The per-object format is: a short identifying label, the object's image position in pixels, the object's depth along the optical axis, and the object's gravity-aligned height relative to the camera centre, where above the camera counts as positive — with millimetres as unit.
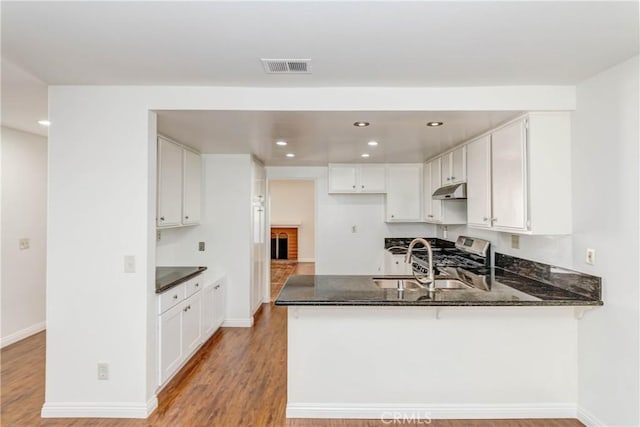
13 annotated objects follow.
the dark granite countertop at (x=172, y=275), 2746 -560
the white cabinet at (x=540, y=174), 2391 +314
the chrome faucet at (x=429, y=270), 2405 -403
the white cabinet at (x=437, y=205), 4125 +162
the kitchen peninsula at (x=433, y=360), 2387 -1016
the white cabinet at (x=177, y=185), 3200 +337
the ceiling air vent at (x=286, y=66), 1963 +905
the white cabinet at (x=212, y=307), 3686 -1060
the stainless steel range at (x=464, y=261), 3176 -497
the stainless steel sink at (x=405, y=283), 2838 -564
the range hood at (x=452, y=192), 3434 +274
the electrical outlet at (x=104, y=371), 2377 -1089
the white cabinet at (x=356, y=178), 5094 +590
